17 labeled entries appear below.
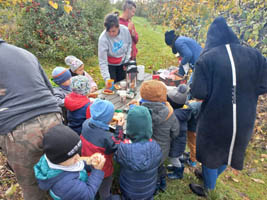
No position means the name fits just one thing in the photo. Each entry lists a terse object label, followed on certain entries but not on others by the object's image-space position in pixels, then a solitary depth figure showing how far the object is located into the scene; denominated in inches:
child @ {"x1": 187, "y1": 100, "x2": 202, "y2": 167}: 108.6
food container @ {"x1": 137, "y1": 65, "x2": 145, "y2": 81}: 162.0
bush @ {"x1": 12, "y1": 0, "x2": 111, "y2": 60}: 290.7
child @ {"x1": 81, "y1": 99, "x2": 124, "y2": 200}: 78.7
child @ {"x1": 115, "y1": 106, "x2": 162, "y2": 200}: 76.2
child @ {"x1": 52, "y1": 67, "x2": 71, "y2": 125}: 109.2
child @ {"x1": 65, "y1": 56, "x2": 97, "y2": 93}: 131.3
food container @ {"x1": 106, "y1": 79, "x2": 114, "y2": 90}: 142.6
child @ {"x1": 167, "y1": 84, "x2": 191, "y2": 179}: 100.1
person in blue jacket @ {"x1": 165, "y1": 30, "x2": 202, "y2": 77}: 154.6
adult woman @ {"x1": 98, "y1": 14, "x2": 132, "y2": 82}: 136.1
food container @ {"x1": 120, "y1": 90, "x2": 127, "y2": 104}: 126.4
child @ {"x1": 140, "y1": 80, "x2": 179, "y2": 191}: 88.7
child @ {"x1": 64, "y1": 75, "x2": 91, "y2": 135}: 94.7
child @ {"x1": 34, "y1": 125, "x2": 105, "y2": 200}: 57.7
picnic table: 125.0
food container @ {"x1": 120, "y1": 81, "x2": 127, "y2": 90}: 142.3
